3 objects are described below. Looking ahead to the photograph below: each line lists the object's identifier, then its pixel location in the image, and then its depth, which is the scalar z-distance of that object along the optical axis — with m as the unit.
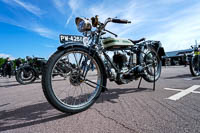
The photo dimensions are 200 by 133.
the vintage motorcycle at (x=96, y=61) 1.50
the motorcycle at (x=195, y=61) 4.67
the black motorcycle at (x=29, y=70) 5.28
